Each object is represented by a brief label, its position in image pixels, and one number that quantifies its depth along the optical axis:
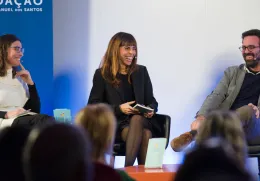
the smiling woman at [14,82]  7.64
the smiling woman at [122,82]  7.58
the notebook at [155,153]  6.19
